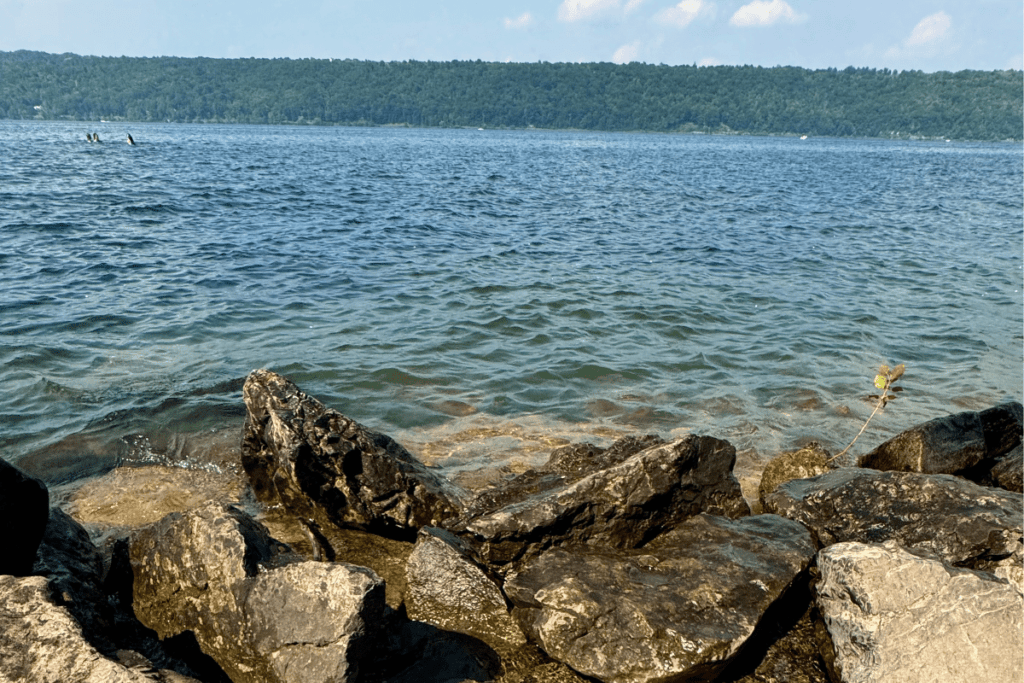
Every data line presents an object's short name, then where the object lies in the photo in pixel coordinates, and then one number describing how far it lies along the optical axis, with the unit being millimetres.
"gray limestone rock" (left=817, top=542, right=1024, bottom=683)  3430
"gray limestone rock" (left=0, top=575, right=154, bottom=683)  3127
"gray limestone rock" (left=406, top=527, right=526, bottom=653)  4355
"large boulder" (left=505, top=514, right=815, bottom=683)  3818
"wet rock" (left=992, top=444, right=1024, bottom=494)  6141
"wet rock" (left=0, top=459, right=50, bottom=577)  4090
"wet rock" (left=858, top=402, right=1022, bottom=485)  6230
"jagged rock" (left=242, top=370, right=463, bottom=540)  5523
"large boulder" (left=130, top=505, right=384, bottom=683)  3596
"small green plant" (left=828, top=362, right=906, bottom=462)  6589
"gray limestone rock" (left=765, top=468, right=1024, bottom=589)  4660
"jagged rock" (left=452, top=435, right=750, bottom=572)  4664
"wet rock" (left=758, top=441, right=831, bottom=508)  6594
